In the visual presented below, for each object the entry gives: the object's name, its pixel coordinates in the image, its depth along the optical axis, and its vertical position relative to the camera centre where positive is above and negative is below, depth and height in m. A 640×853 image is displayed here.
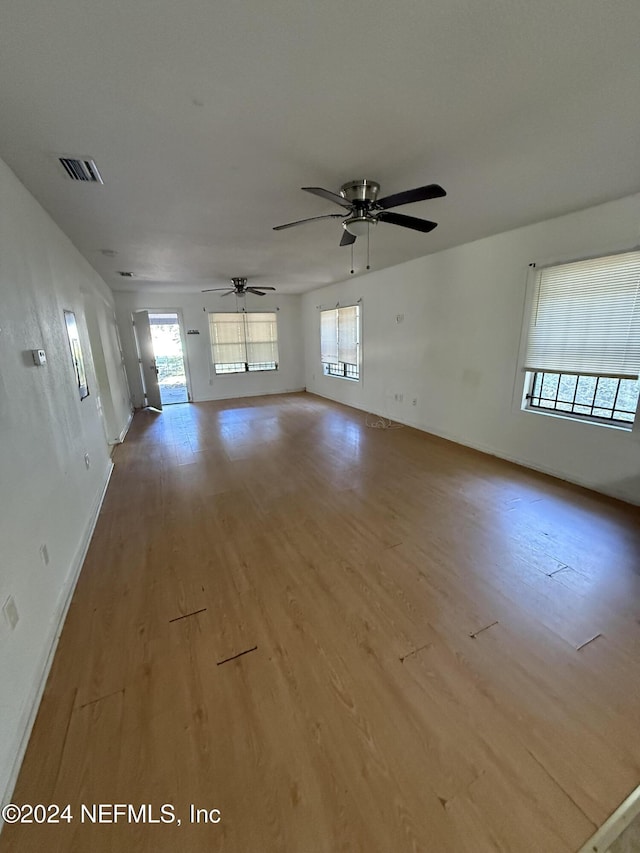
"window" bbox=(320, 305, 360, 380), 6.67 -0.03
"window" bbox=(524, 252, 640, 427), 2.90 -0.04
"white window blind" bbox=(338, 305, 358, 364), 6.63 +0.11
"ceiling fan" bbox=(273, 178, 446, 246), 2.21 +0.89
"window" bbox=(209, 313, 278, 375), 8.05 +0.02
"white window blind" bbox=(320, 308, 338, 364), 7.31 +0.08
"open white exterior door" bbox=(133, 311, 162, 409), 7.06 -0.14
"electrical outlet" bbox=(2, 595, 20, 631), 1.36 -1.06
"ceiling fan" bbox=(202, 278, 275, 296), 5.96 +0.97
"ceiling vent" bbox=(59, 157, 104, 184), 2.02 +1.08
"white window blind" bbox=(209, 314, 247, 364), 7.98 +0.11
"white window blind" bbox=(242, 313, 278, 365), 8.31 +0.10
